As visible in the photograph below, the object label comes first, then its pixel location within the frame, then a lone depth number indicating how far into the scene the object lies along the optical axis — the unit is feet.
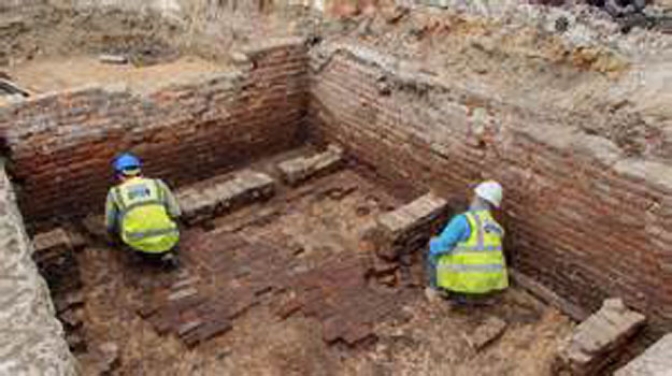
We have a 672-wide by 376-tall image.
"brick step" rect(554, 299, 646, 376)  15.84
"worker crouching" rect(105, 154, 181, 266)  19.42
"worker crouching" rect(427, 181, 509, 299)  18.33
